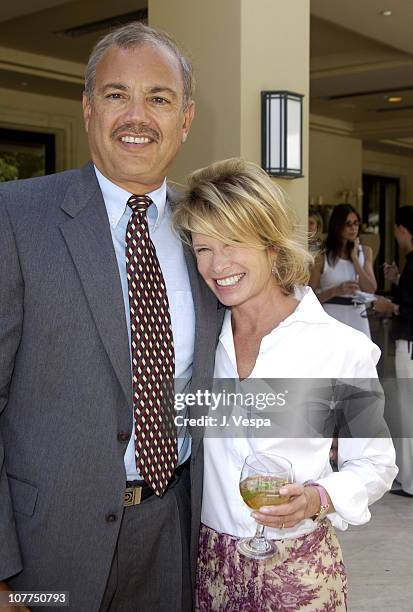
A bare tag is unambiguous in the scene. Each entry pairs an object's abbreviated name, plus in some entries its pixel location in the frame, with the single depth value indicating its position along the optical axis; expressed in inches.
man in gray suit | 62.6
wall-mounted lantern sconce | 160.6
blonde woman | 66.5
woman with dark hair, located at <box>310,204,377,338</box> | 215.0
